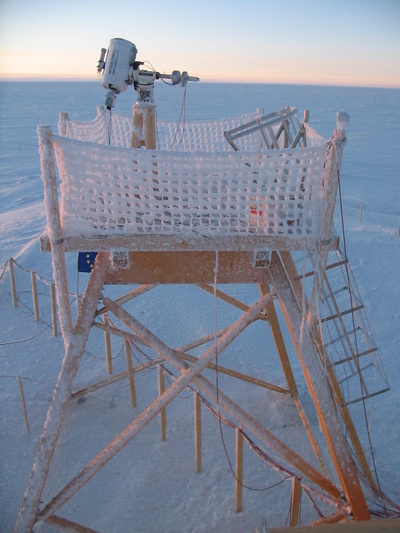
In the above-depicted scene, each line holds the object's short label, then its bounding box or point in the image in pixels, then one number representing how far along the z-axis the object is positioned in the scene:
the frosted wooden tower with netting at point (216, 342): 4.07
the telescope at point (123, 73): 5.20
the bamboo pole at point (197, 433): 6.41
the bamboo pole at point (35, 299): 10.04
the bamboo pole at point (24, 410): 7.03
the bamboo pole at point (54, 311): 9.69
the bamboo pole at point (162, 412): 6.96
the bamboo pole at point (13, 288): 10.57
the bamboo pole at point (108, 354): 8.57
